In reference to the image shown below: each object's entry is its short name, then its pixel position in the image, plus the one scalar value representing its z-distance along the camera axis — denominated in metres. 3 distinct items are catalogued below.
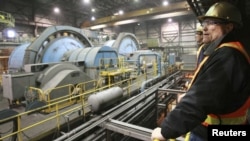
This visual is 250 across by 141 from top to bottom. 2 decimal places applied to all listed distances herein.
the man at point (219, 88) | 1.17
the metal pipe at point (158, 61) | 9.77
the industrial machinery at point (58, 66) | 5.83
